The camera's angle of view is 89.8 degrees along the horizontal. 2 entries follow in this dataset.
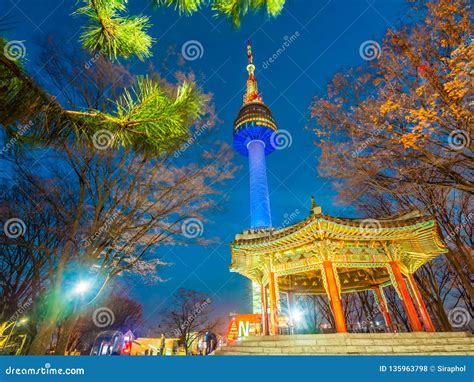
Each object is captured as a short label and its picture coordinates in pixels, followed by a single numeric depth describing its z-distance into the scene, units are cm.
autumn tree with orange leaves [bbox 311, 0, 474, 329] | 545
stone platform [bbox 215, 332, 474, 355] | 650
